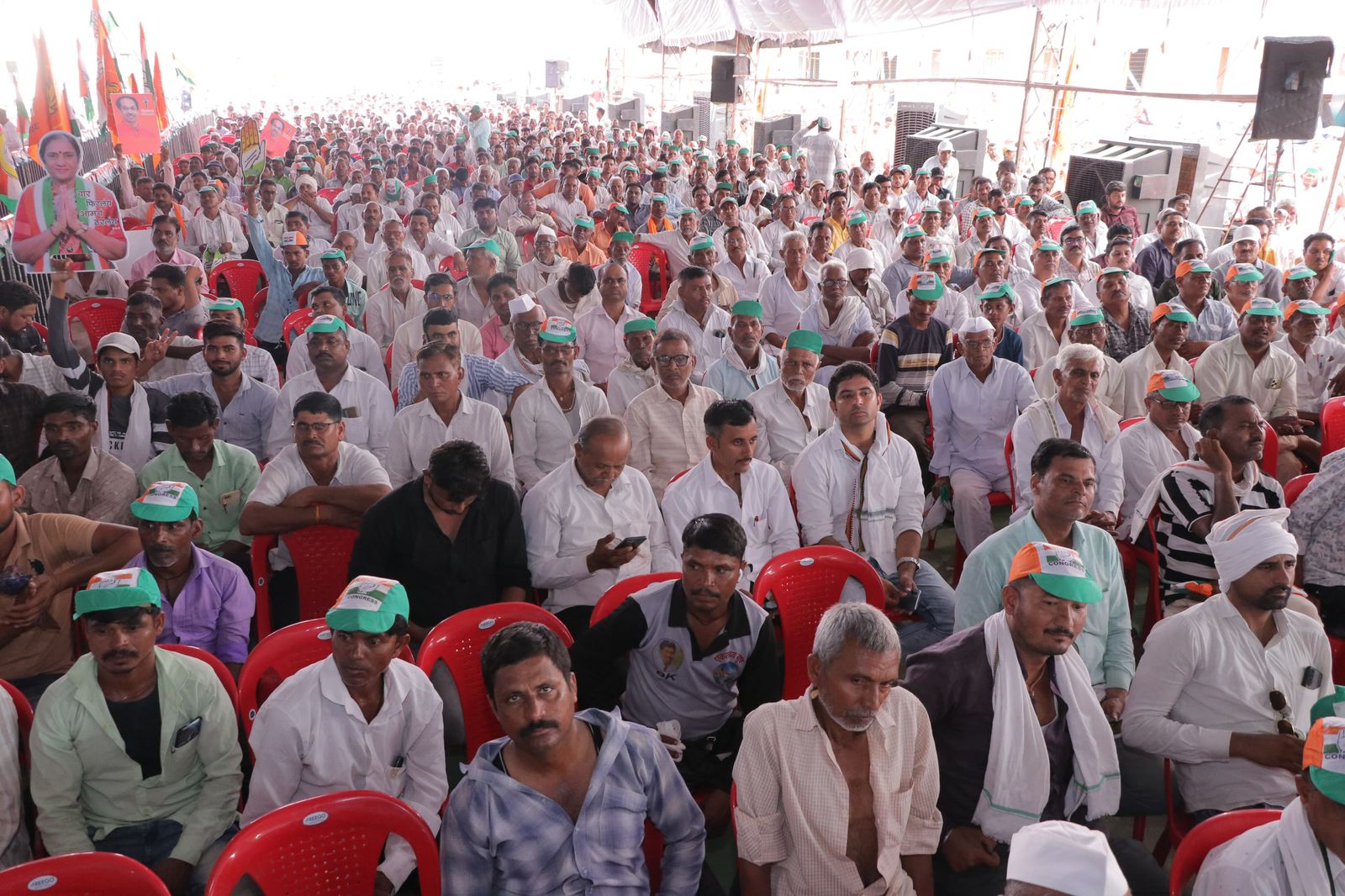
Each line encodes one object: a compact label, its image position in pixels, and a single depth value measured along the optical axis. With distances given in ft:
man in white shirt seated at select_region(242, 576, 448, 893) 8.72
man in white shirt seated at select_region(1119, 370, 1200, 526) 15.11
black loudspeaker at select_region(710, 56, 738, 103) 67.77
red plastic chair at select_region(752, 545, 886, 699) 11.88
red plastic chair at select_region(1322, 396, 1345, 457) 16.85
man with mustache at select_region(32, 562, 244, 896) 8.51
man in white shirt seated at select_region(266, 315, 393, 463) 17.62
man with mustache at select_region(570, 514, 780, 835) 10.05
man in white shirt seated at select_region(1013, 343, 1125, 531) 15.39
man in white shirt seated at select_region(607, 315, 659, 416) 19.15
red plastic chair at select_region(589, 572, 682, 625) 10.98
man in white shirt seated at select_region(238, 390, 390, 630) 13.37
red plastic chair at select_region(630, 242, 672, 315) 33.35
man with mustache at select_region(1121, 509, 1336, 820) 9.18
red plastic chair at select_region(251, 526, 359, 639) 13.64
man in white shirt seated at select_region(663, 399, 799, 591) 13.56
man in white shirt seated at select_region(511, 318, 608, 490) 17.16
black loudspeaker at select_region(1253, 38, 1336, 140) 28.50
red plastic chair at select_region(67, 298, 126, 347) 23.04
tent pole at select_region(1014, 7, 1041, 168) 39.96
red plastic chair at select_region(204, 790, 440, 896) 7.24
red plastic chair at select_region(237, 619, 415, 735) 9.58
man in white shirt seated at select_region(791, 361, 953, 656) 14.32
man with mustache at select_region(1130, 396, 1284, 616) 13.06
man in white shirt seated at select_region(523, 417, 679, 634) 12.94
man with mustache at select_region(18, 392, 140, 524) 13.26
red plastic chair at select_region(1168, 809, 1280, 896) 7.36
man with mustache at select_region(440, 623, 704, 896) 7.54
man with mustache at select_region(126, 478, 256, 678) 11.11
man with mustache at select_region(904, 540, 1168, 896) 8.62
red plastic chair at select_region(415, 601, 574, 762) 10.44
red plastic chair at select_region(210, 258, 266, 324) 28.07
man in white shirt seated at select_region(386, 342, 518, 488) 15.97
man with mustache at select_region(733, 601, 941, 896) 7.94
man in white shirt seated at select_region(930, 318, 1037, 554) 17.92
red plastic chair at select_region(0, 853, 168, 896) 6.60
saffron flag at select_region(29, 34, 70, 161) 30.45
